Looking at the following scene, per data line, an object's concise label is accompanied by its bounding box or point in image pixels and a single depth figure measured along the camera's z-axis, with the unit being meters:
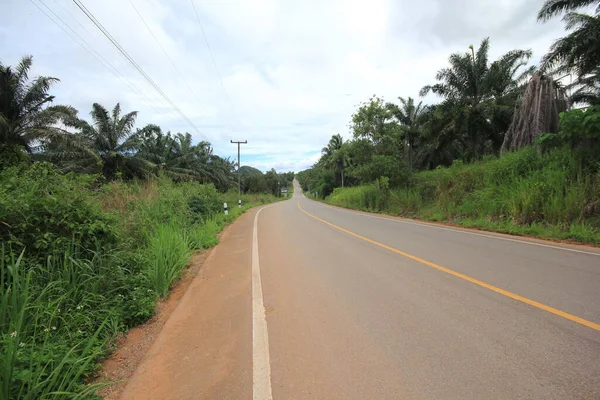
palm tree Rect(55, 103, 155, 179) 24.52
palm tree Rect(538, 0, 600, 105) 14.29
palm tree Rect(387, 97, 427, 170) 35.06
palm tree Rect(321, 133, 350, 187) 54.35
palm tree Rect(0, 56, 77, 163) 17.56
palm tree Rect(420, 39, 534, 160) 26.09
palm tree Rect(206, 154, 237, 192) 44.92
